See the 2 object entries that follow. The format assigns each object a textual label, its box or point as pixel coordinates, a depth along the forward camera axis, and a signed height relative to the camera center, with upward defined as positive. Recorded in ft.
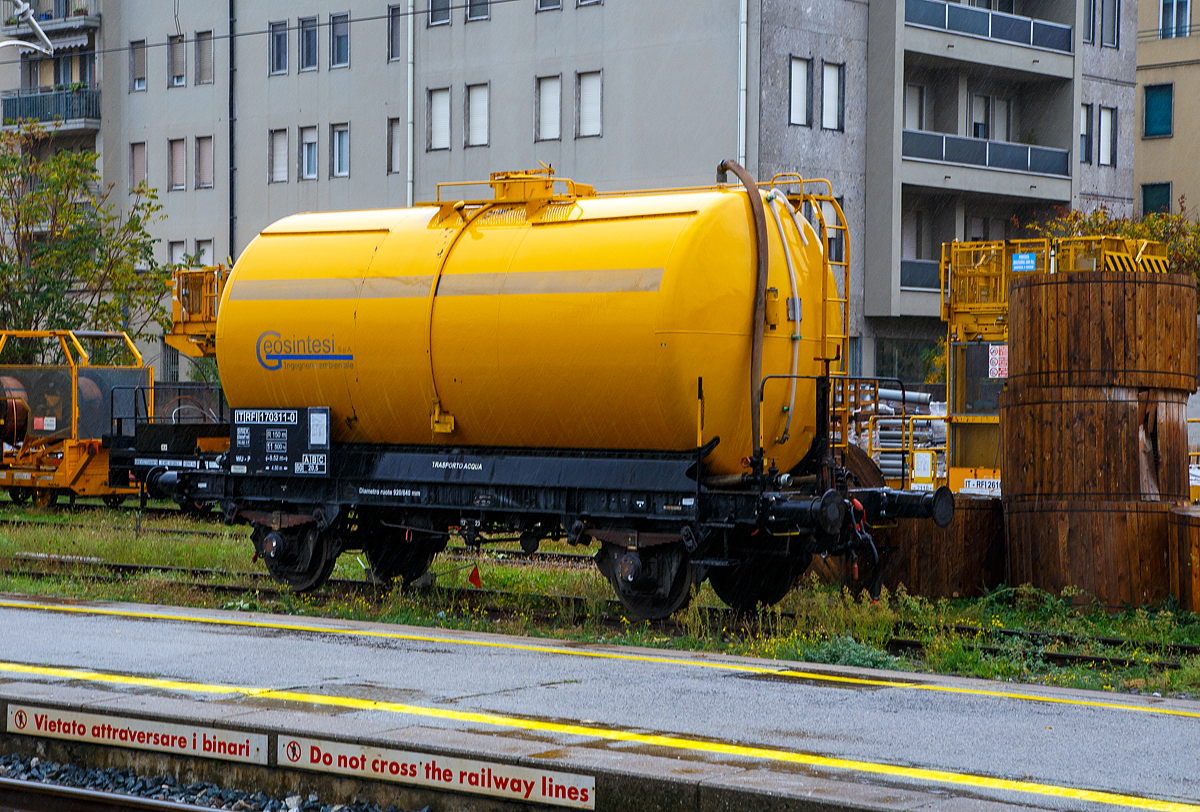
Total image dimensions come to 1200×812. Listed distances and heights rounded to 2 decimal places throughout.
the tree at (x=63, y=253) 115.85 +9.85
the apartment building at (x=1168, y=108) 163.02 +30.93
